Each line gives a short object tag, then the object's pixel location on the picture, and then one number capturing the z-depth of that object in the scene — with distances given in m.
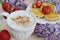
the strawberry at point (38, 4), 0.76
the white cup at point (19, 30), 0.62
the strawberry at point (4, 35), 0.65
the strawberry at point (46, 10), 0.72
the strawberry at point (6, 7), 0.76
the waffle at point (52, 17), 0.70
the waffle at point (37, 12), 0.71
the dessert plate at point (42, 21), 0.69
